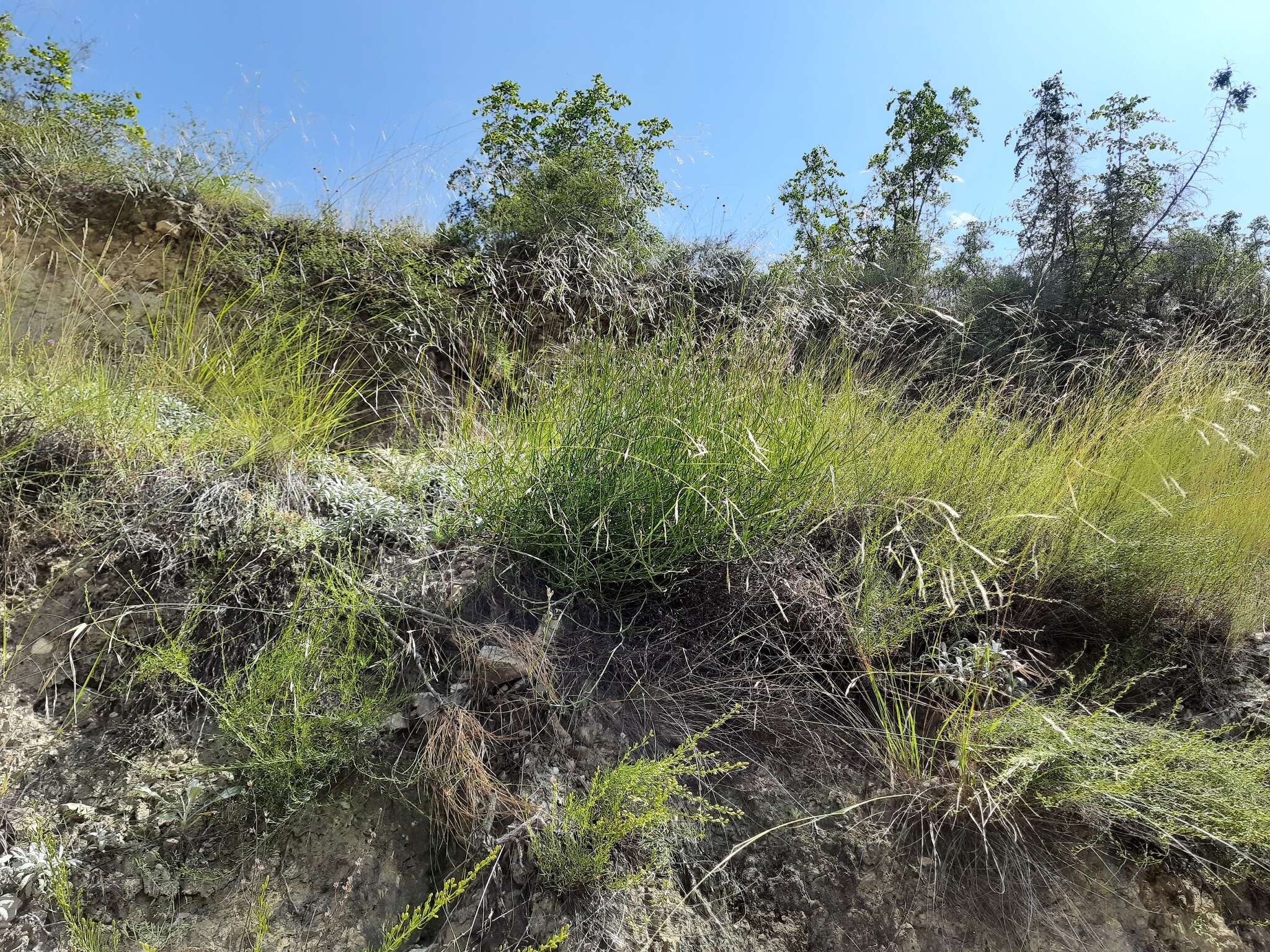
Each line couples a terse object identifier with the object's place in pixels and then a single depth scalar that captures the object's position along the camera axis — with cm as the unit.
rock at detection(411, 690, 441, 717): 162
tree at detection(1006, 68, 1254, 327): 531
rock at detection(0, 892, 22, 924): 122
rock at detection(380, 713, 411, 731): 157
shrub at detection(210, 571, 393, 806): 140
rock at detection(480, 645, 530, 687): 168
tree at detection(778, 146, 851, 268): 606
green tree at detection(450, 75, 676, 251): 446
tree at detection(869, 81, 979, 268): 811
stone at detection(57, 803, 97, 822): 137
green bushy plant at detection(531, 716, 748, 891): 129
